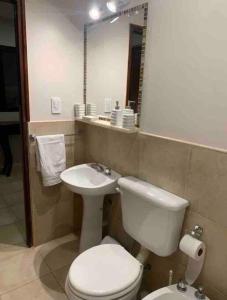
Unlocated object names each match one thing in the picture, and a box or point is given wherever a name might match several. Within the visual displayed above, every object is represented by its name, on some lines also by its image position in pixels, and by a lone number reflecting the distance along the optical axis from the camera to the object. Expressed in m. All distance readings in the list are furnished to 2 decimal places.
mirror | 1.53
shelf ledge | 1.54
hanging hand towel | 1.87
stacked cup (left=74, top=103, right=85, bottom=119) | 2.05
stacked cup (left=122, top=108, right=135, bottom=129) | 1.53
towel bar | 1.86
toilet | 1.21
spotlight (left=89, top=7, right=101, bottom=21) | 1.83
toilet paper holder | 1.25
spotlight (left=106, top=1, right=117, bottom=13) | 1.66
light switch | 1.93
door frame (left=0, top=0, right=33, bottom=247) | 1.64
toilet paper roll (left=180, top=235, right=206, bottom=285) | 1.19
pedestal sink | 1.80
